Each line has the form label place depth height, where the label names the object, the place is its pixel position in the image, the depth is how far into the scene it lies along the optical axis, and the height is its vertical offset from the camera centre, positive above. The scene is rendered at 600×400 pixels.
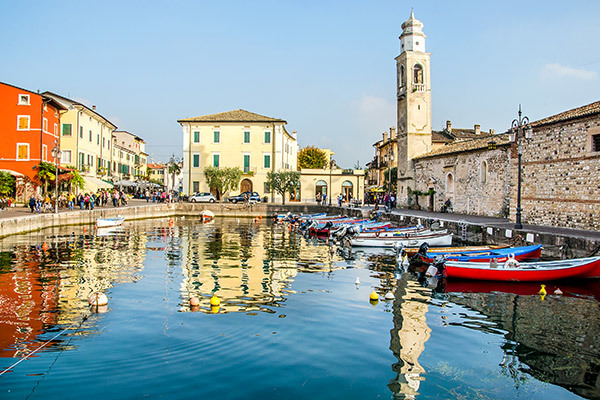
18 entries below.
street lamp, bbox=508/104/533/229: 20.92 +3.06
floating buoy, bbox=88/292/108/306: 10.50 -2.15
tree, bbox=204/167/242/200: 52.03 +3.26
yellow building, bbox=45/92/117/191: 44.19 +6.61
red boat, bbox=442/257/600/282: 14.52 -2.03
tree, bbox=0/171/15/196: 32.88 +1.69
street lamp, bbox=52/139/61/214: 29.84 +3.32
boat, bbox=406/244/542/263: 15.66 -1.72
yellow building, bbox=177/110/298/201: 54.97 +6.92
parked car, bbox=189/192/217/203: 51.94 +0.89
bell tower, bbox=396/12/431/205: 41.06 +10.20
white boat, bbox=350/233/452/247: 23.30 -1.74
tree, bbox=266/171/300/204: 52.22 +2.84
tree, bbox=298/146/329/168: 82.88 +8.78
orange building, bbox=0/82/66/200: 37.03 +6.05
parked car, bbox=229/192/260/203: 52.78 +0.91
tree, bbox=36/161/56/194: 35.97 +2.62
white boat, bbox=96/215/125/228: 30.58 -1.10
